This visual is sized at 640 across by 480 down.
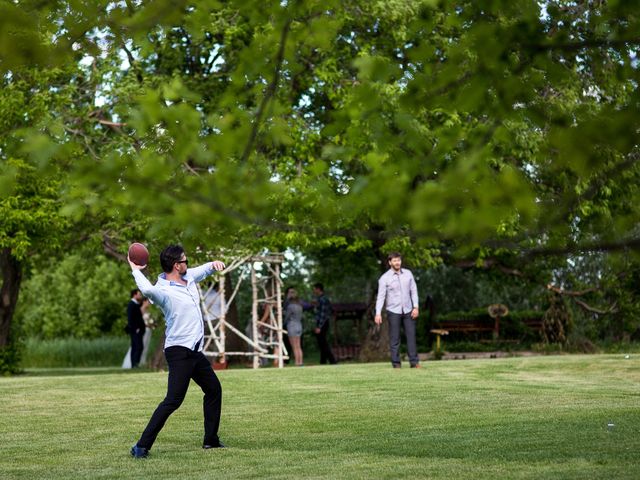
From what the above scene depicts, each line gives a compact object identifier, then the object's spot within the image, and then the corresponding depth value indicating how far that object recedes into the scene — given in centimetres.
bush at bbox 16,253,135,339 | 5550
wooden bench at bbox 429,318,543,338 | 3616
